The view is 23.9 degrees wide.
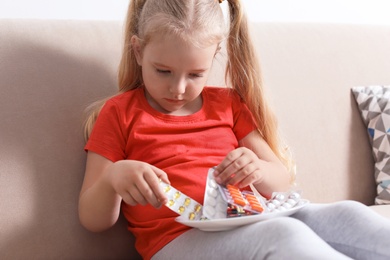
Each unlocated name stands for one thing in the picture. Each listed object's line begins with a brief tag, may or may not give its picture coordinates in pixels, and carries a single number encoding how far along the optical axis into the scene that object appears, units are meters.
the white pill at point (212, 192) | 1.36
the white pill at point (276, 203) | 1.39
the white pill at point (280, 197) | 1.41
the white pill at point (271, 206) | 1.38
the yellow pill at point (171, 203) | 1.31
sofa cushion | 1.76
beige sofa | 1.44
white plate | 1.28
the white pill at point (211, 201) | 1.35
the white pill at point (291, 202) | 1.39
